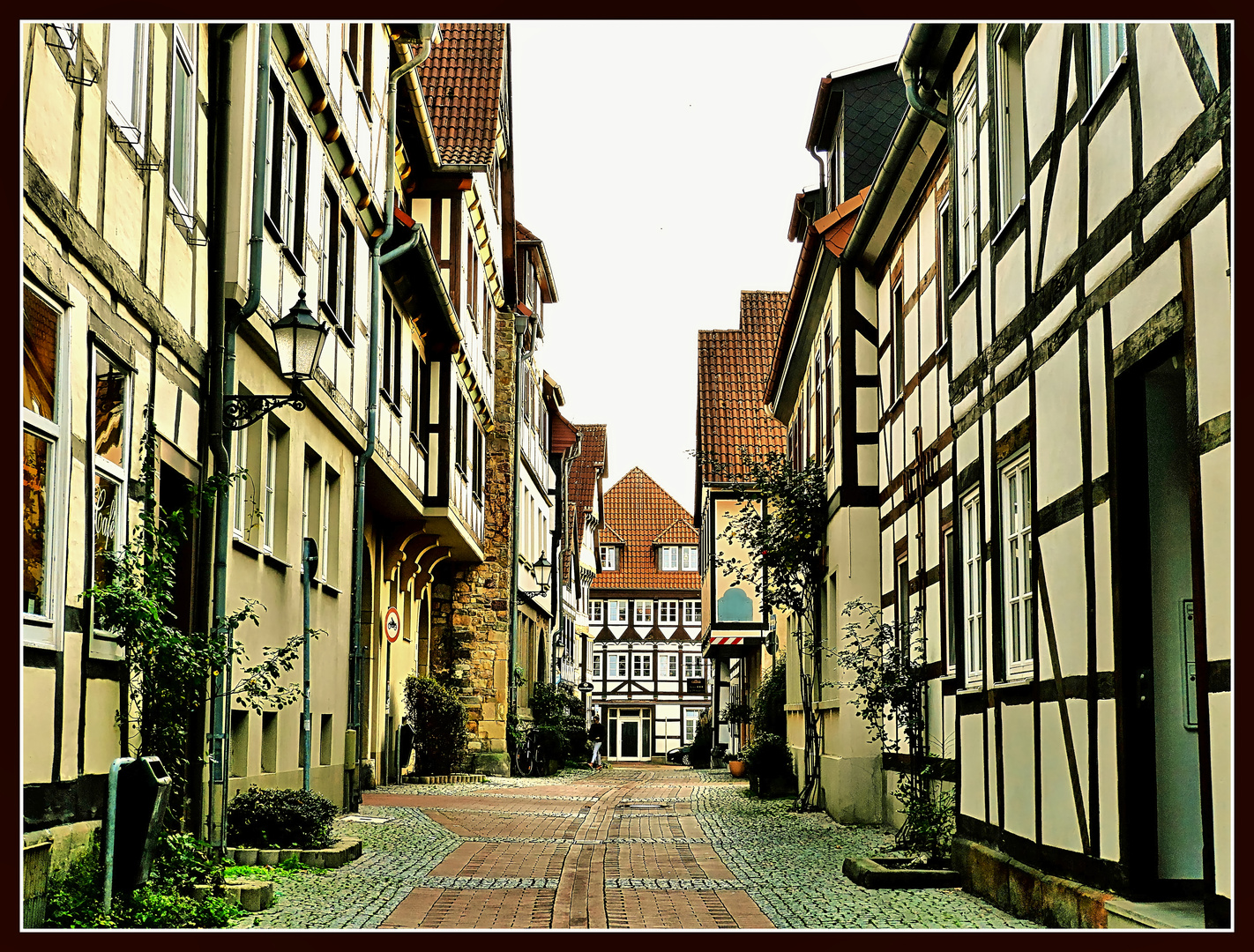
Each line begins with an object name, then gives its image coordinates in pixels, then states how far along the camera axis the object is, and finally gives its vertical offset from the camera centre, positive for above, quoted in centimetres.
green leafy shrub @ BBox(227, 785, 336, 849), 1052 -151
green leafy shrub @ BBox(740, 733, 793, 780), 2109 -213
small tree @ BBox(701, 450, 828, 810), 1853 +80
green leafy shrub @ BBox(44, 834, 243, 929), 680 -140
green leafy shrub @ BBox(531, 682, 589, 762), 3117 -254
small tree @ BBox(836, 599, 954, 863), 1096 -94
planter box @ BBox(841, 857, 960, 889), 948 -173
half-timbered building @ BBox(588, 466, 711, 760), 6212 -122
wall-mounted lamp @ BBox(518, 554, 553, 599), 3395 +85
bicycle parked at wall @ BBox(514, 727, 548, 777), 2889 -294
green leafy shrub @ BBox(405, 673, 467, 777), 2397 -189
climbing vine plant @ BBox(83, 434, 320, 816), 766 -19
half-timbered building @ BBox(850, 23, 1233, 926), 576 +76
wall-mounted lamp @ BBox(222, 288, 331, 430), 983 +170
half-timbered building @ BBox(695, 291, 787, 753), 3269 +395
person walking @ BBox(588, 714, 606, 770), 3812 -361
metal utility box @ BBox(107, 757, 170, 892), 701 -101
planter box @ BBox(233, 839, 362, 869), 1015 -173
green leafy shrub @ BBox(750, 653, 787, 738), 2397 -160
